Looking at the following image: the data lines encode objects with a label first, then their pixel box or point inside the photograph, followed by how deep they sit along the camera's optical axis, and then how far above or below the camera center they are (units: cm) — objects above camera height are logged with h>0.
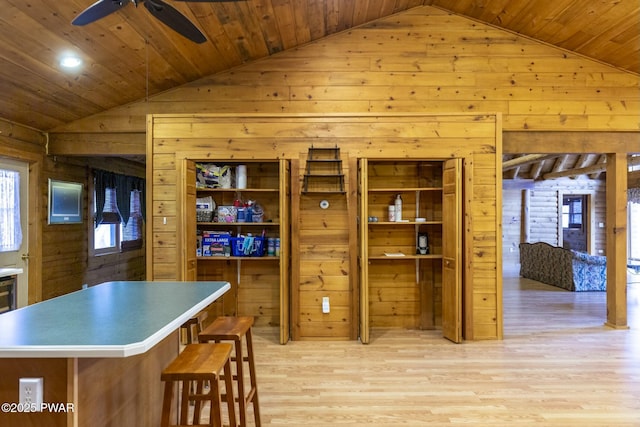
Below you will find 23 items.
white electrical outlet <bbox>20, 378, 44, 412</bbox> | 128 -62
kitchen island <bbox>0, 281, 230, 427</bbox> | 127 -46
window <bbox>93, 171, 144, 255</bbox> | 582 +8
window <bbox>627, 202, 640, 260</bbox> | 1041 -37
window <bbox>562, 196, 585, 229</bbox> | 1142 +21
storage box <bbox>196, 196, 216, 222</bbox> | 423 +11
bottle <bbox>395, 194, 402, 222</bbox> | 433 +9
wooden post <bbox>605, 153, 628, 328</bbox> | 445 -26
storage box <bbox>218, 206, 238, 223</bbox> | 424 +5
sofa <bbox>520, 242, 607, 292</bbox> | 660 -97
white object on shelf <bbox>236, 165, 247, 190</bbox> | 427 +50
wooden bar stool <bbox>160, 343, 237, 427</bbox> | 158 -68
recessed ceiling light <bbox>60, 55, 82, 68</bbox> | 338 +150
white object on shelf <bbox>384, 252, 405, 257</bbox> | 419 -42
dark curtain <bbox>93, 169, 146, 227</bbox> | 579 +54
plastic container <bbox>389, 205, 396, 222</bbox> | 433 +7
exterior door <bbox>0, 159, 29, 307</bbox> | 434 -35
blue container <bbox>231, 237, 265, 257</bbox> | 420 -34
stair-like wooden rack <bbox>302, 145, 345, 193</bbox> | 408 +54
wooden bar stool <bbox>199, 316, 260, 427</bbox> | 205 -71
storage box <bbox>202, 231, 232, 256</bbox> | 422 -29
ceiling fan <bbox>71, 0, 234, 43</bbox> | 206 +124
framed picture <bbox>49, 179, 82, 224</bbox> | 484 +23
